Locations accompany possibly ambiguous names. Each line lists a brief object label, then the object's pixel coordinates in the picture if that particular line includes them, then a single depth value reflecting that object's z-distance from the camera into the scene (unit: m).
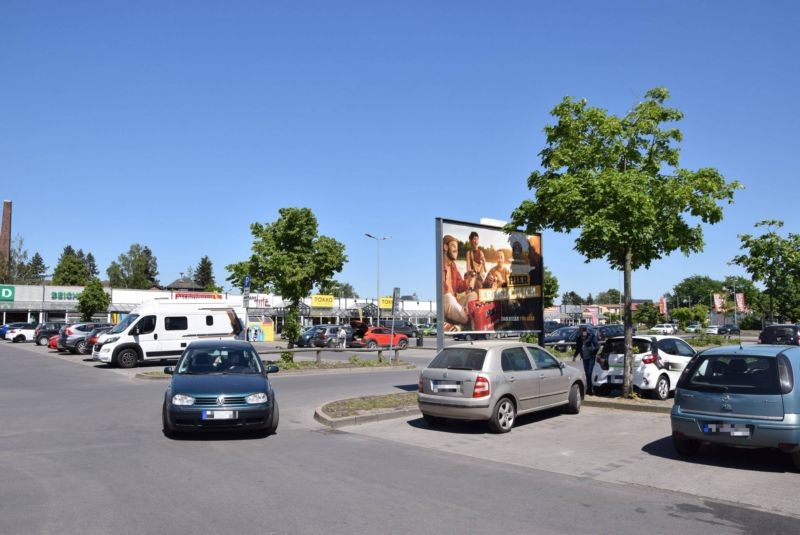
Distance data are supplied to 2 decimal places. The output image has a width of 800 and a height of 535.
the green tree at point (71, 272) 106.44
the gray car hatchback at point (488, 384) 10.64
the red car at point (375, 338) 40.69
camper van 24.47
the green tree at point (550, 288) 70.44
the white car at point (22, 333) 47.25
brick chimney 85.69
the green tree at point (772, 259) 27.67
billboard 16.08
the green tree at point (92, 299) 53.78
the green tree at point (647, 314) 78.03
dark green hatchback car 9.51
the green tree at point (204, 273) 137.62
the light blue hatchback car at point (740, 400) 7.70
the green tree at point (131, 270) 120.75
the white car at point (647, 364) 14.52
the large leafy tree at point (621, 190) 13.17
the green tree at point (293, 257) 24.56
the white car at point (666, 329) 58.90
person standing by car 16.61
